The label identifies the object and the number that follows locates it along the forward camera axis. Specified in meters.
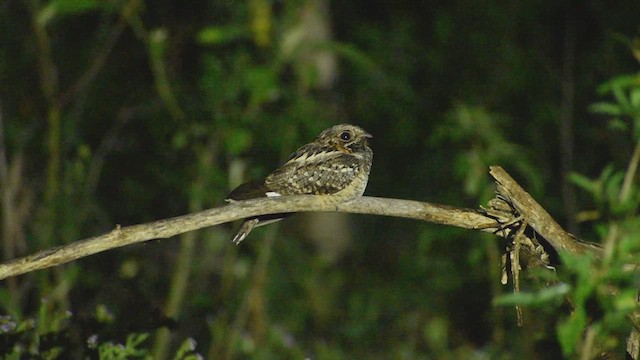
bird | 7.00
